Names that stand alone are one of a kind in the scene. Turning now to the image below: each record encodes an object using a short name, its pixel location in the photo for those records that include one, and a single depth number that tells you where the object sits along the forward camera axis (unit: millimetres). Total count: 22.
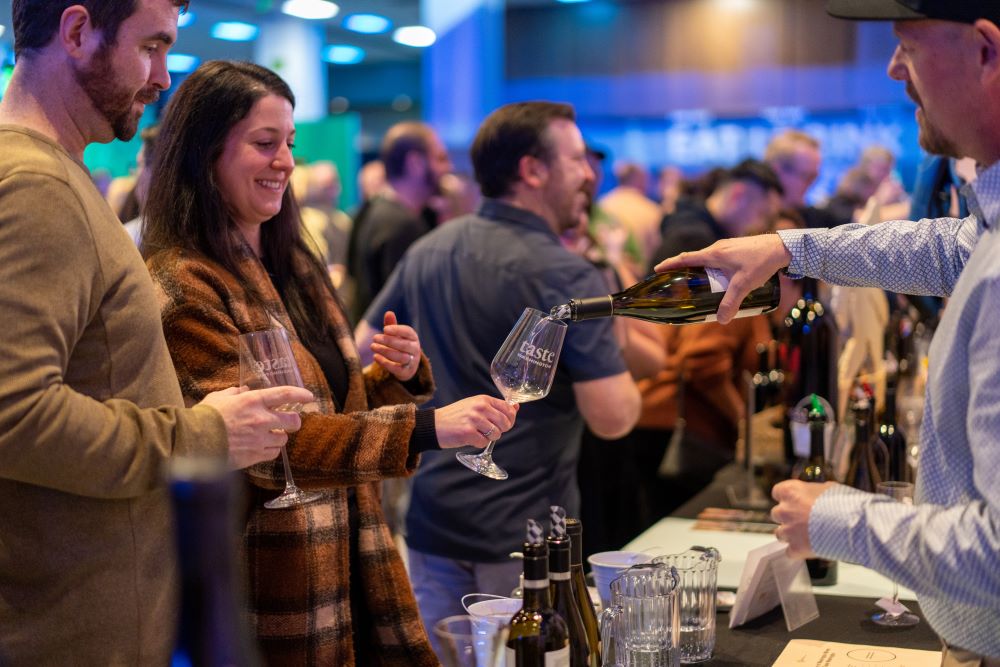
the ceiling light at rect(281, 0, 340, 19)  12211
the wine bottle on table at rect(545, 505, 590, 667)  1347
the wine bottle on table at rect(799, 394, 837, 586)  2141
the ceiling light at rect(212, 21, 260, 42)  12695
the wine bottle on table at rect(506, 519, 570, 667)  1250
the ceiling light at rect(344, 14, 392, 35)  14034
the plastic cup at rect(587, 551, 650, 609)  1660
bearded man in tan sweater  1333
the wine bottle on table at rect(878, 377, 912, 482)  2439
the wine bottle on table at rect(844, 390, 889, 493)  2348
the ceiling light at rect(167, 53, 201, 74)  10500
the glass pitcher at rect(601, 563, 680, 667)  1499
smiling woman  1759
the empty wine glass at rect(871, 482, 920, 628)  1846
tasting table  1764
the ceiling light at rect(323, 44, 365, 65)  16594
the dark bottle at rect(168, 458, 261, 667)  654
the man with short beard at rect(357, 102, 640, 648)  2721
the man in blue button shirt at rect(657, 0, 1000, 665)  1077
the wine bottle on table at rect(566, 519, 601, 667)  1495
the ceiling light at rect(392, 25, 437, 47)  15203
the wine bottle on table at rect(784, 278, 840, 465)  3039
